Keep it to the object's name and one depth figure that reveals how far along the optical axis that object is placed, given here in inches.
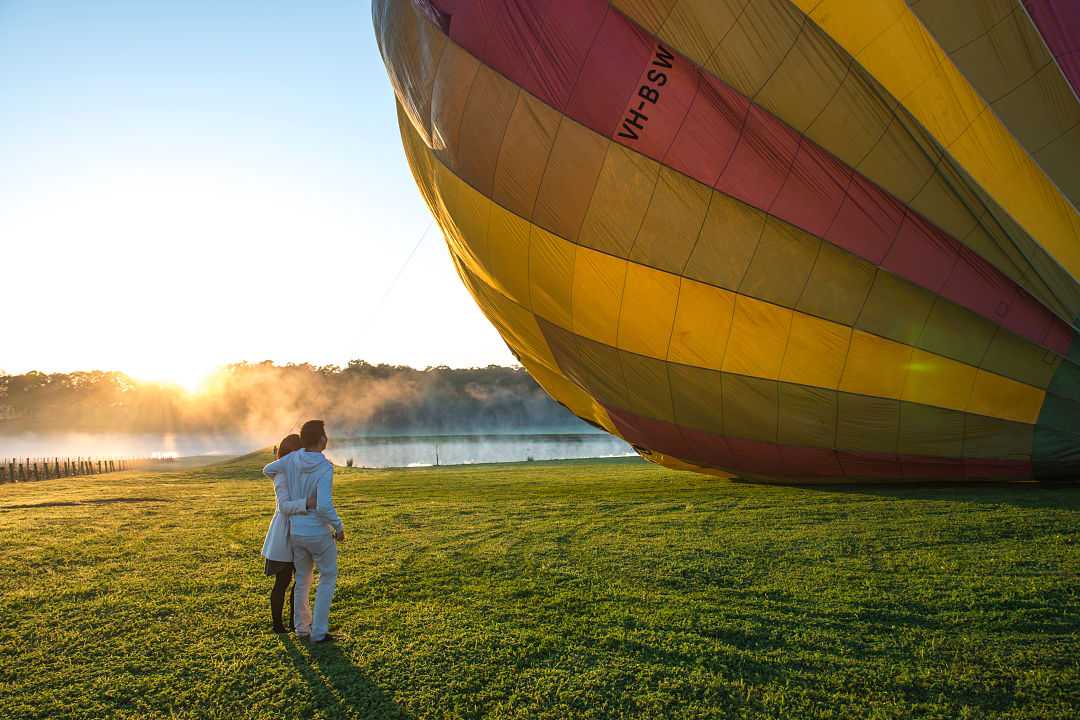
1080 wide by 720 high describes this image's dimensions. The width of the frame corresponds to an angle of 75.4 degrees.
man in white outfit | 174.4
